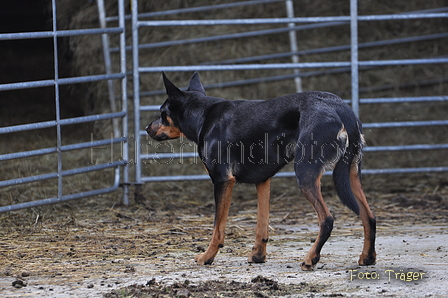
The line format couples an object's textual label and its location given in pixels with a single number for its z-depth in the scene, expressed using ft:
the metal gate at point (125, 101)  38.75
